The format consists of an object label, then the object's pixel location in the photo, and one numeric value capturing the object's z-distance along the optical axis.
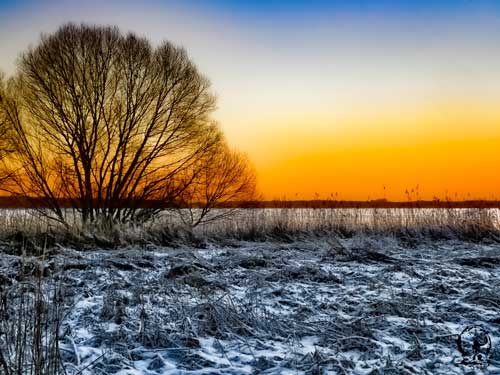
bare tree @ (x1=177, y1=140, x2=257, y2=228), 17.08
